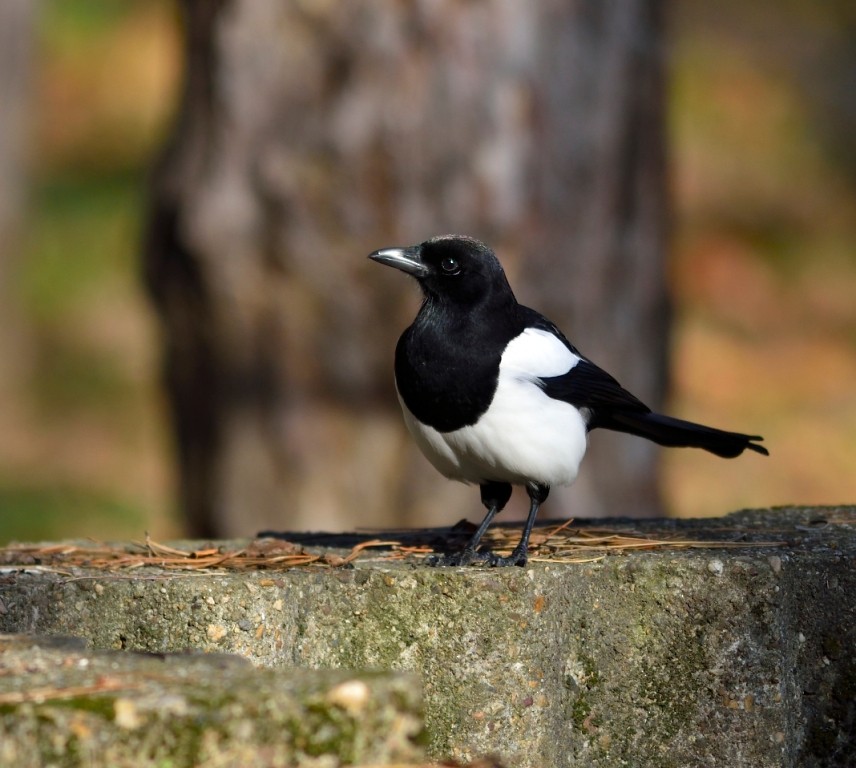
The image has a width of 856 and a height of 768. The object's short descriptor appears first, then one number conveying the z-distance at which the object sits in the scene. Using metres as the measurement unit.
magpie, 6.45
